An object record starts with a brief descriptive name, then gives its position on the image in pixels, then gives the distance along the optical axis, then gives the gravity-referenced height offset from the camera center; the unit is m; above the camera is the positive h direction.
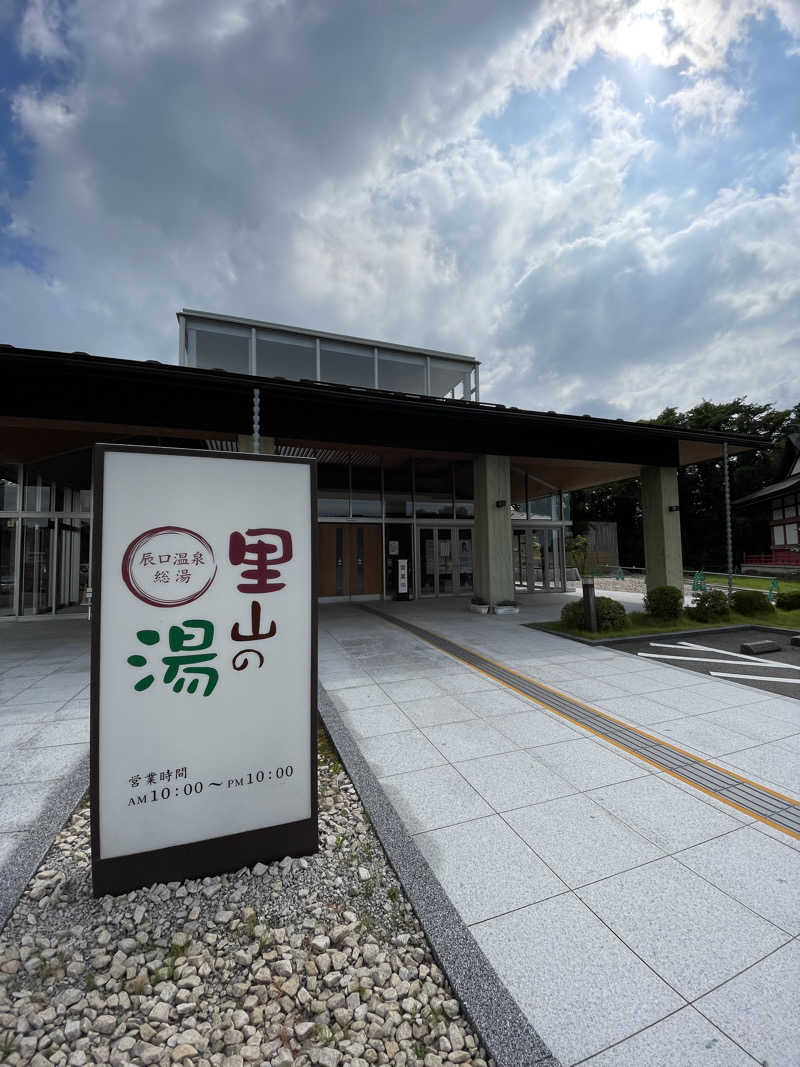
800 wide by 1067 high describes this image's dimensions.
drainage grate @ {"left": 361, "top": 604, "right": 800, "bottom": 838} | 3.13 -1.80
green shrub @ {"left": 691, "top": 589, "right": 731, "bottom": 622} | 10.16 -1.32
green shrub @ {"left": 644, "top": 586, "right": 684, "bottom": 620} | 9.98 -1.17
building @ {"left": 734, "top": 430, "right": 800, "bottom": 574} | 26.83 +1.82
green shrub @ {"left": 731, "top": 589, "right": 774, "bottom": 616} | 10.45 -1.28
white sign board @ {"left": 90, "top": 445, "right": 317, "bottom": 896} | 2.41 -0.60
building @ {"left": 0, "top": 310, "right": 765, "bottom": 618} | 8.70 +2.70
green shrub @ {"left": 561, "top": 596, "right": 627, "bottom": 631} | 9.05 -1.29
